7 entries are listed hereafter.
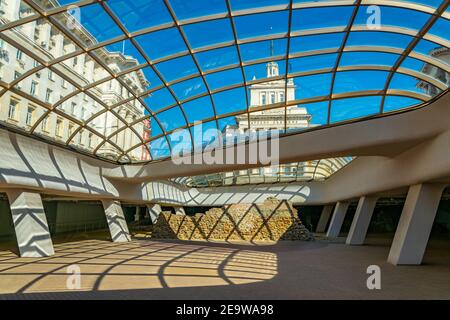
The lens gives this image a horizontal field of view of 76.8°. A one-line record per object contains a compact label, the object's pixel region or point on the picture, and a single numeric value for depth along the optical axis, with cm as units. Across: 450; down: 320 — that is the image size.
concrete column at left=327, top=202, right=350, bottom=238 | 3528
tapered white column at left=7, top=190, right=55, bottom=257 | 1808
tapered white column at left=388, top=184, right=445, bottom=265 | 1488
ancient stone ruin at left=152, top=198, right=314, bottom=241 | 3195
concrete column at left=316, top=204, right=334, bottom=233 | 4534
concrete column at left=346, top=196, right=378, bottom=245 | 2469
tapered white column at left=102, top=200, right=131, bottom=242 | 2758
